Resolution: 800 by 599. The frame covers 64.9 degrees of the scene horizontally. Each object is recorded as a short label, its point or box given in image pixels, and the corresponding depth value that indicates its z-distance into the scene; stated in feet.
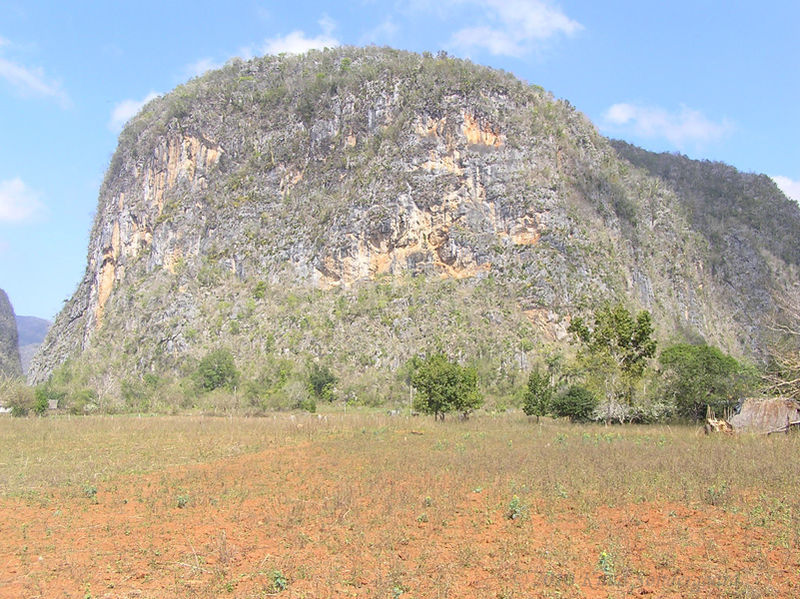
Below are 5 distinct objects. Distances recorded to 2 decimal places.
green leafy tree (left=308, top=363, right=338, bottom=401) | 194.49
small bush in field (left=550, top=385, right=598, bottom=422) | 112.16
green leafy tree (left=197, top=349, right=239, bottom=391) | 201.87
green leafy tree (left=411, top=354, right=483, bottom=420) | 124.26
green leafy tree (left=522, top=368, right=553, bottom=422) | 119.96
